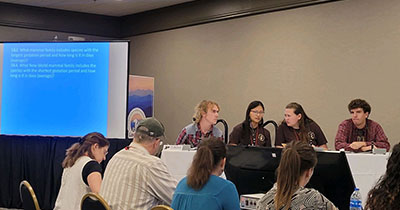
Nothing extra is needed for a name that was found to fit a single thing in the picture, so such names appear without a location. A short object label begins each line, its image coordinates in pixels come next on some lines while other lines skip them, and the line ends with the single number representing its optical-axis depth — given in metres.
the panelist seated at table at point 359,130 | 5.38
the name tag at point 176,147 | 4.73
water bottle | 2.80
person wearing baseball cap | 3.02
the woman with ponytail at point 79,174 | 3.70
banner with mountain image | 7.59
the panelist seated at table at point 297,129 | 5.58
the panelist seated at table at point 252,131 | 5.83
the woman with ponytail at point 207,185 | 2.73
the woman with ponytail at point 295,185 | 2.50
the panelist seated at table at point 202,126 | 5.95
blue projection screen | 6.02
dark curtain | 6.57
